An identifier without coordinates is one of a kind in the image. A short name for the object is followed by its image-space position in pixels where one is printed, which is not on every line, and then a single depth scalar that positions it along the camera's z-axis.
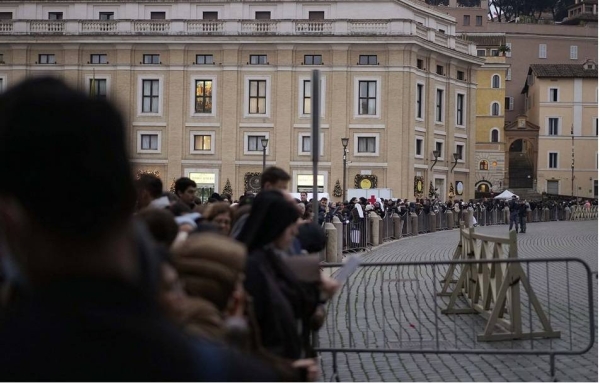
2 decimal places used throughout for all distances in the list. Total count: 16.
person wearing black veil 4.74
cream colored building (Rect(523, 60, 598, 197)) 93.00
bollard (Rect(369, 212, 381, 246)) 34.06
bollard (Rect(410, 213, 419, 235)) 43.06
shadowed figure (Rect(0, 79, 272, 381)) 1.62
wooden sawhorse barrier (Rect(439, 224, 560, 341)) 10.66
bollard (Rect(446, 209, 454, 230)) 51.41
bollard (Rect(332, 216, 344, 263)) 25.35
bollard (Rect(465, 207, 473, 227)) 45.06
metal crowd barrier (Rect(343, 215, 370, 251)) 30.07
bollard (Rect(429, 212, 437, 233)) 47.62
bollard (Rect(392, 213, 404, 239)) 39.72
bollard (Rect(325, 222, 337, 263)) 24.05
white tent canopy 66.81
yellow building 89.88
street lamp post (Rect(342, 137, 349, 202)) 55.01
